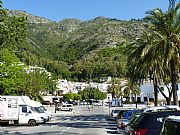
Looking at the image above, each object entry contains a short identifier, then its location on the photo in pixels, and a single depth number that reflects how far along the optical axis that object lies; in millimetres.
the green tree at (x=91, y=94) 94994
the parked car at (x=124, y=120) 11508
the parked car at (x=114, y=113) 23379
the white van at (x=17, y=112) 19782
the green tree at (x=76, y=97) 93093
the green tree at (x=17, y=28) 15507
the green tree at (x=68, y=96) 90138
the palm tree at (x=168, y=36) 15584
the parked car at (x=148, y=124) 5971
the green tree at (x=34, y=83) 43086
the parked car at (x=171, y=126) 3833
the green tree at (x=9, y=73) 30553
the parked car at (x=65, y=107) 44317
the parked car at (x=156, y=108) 10062
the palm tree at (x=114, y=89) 78772
